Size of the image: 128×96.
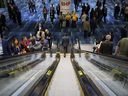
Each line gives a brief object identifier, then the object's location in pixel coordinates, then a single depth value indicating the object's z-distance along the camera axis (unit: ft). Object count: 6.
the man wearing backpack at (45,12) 32.85
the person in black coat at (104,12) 31.94
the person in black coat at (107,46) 11.60
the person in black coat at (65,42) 23.00
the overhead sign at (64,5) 25.27
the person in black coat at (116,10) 32.21
